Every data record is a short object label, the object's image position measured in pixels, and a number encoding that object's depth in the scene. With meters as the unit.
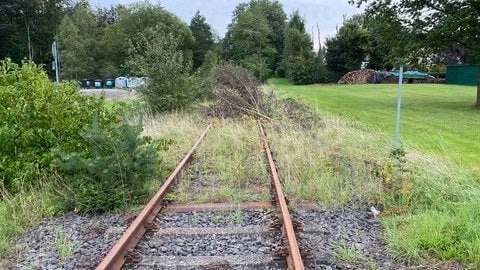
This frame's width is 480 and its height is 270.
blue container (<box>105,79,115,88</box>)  55.41
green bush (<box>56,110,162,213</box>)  5.19
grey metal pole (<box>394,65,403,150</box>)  6.76
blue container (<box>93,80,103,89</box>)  55.53
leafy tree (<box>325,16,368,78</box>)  52.28
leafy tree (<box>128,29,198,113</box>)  14.75
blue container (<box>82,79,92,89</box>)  57.01
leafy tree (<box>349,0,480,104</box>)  17.17
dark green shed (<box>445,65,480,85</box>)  45.03
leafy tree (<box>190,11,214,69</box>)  81.94
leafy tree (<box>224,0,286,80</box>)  67.19
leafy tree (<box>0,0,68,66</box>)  66.38
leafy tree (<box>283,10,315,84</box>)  53.97
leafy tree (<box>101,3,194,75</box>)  70.81
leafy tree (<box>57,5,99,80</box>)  64.06
